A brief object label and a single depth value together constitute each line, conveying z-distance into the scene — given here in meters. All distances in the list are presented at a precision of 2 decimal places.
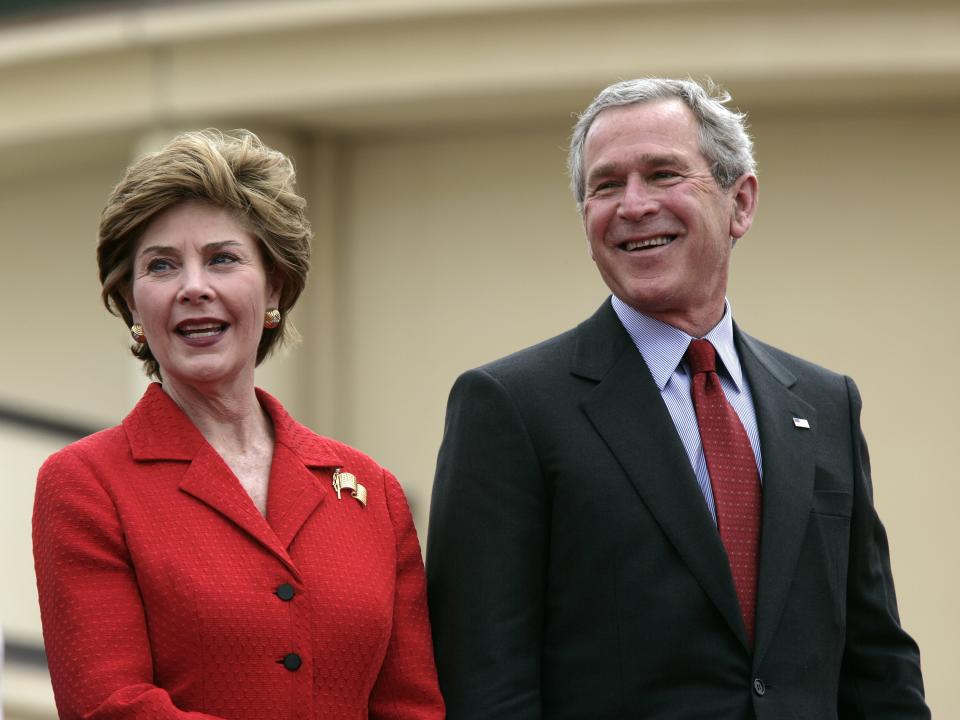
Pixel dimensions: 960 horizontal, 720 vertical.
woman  6.32
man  6.84
